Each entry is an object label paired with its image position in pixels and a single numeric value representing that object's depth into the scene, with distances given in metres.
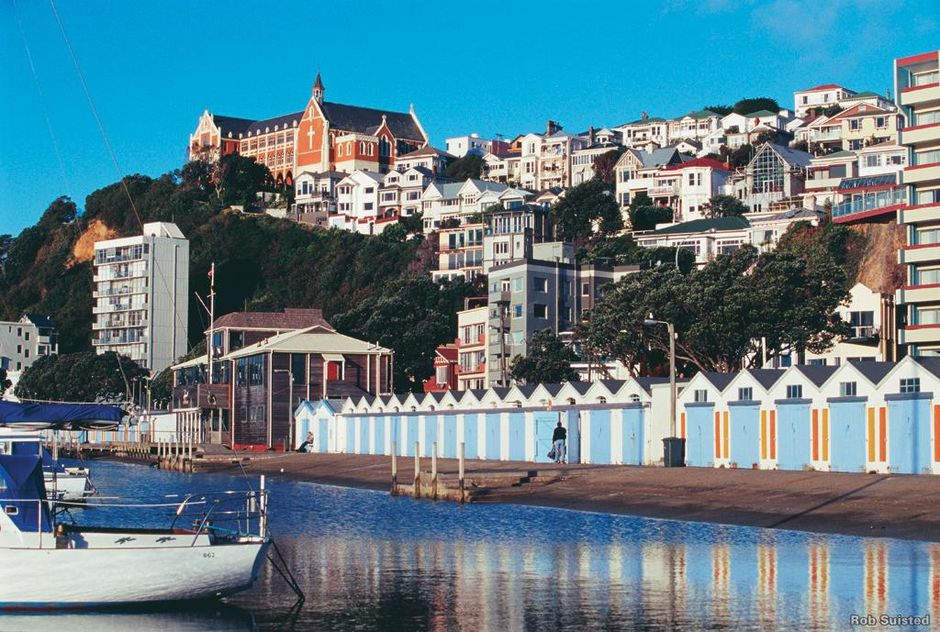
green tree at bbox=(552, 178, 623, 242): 176.62
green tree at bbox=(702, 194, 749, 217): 175.38
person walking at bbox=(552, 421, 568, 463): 67.12
